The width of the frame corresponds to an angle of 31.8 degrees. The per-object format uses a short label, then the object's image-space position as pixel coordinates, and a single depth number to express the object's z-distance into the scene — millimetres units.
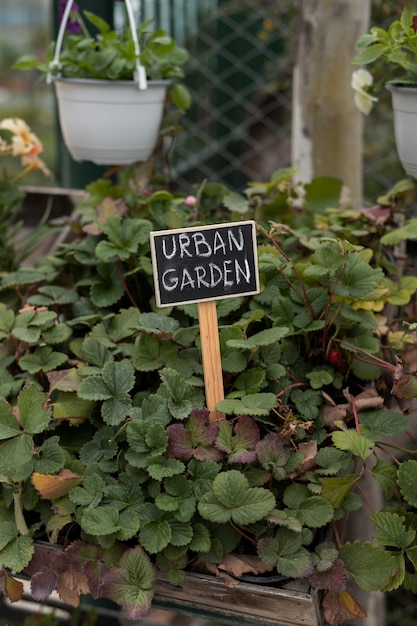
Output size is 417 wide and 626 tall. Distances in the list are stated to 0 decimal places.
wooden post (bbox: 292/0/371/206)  1651
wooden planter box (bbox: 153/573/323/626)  876
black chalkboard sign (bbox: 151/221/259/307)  924
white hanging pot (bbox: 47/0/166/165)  1417
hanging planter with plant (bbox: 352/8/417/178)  1160
